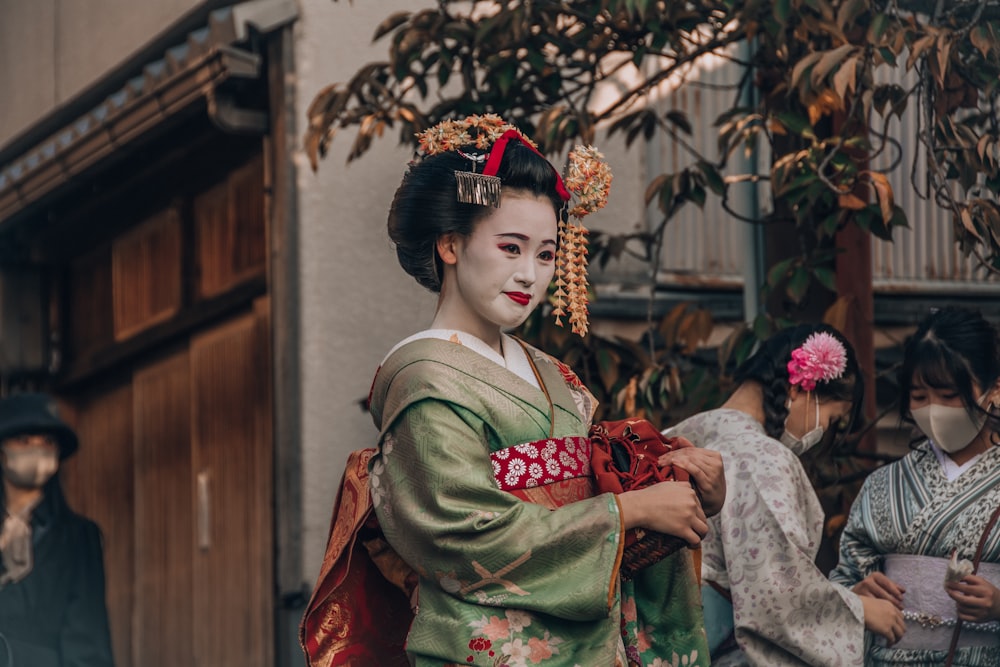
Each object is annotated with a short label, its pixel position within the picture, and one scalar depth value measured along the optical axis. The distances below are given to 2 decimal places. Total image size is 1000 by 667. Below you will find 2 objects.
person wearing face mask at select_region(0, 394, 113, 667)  7.61
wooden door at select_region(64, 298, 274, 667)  8.92
